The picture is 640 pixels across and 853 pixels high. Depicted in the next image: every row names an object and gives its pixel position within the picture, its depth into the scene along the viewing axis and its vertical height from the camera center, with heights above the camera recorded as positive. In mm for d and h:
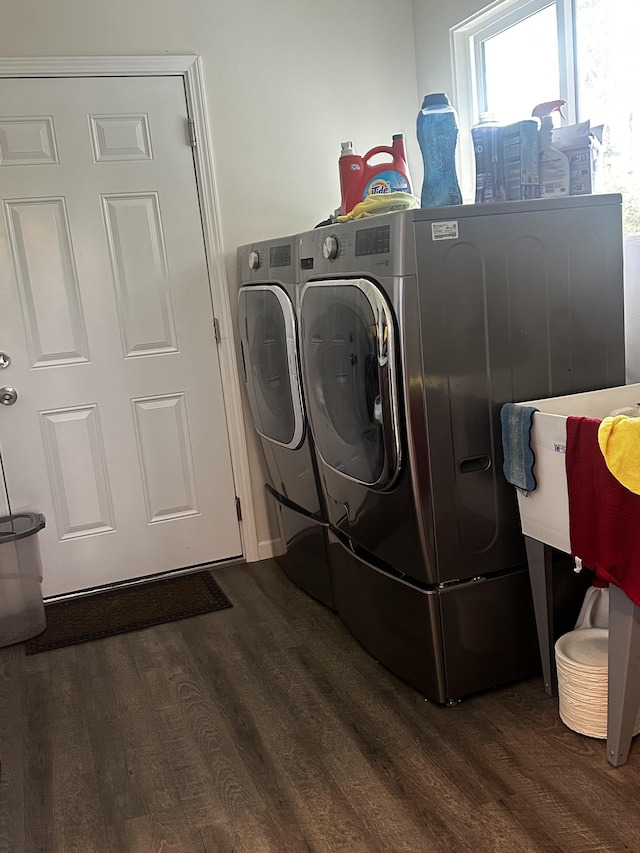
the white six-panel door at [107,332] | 2852 -159
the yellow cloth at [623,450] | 1592 -416
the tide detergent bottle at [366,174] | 2402 +273
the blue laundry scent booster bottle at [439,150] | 2104 +276
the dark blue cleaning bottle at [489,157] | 2113 +246
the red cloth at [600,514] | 1646 -569
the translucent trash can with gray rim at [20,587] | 2760 -995
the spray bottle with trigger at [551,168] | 2078 +195
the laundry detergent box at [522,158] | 2062 +228
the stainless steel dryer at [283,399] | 2561 -431
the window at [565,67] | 2314 +573
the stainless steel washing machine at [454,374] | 1884 -299
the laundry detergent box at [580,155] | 2082 +225
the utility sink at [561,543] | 1721 -702
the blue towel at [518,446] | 1868 -459
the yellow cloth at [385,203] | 2193 +157
